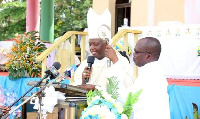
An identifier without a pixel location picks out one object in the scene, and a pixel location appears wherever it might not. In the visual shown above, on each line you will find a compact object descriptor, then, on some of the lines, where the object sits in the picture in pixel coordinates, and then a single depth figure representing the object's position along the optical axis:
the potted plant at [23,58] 9.81
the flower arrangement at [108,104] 3.19
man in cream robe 5.15
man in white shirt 3.69
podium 4.28
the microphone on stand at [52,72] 4.40
